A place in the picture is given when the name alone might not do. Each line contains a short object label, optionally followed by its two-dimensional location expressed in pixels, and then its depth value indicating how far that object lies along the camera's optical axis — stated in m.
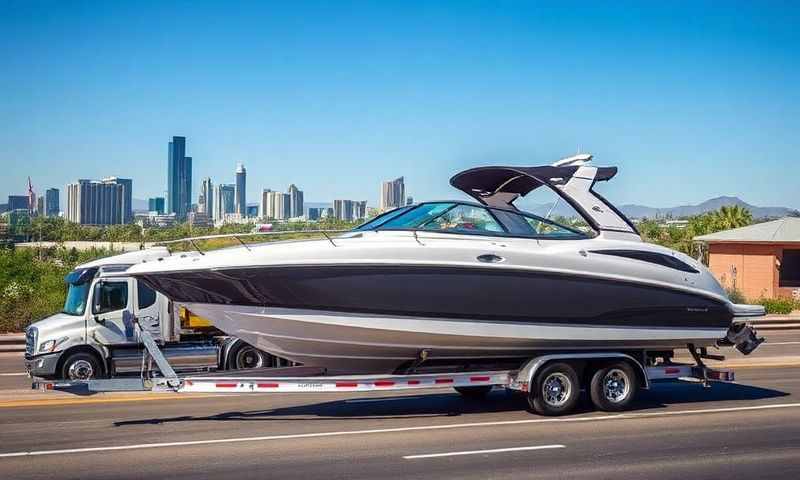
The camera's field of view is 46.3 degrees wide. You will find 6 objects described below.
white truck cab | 15.74
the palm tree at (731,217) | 57.79
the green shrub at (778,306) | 35.38
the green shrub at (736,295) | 34.56
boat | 11.74
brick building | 38.16
